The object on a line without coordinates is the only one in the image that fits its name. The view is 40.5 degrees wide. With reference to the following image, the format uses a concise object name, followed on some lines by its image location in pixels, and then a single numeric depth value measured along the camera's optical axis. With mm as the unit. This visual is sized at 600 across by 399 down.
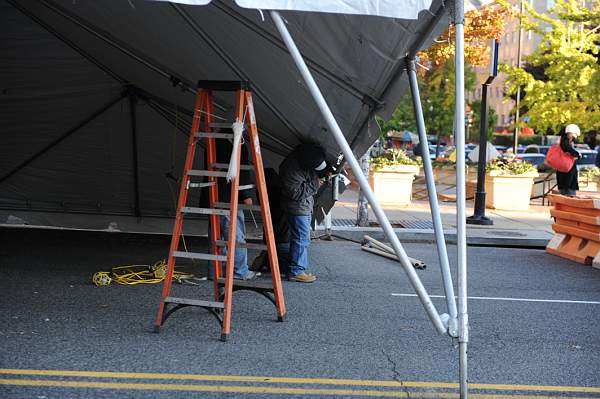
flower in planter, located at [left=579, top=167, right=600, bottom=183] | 23692
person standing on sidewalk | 14281
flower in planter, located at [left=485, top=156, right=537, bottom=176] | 19359
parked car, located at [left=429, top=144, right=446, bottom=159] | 46169
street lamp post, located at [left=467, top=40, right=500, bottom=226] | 16016
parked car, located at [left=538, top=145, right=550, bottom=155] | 44369
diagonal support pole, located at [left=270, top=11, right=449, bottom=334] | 5434
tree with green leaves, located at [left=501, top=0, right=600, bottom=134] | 25703
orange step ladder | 6965
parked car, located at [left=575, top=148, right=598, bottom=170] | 37000
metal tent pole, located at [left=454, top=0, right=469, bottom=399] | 5344
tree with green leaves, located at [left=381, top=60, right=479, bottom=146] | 41781
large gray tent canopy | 6953
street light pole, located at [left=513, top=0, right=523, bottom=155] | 27453
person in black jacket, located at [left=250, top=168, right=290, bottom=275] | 10055
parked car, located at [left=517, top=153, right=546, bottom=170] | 35094
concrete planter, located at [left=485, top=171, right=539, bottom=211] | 19406
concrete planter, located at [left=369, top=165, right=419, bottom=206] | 19281
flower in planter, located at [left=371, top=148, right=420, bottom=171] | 19625
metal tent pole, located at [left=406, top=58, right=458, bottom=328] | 5574
